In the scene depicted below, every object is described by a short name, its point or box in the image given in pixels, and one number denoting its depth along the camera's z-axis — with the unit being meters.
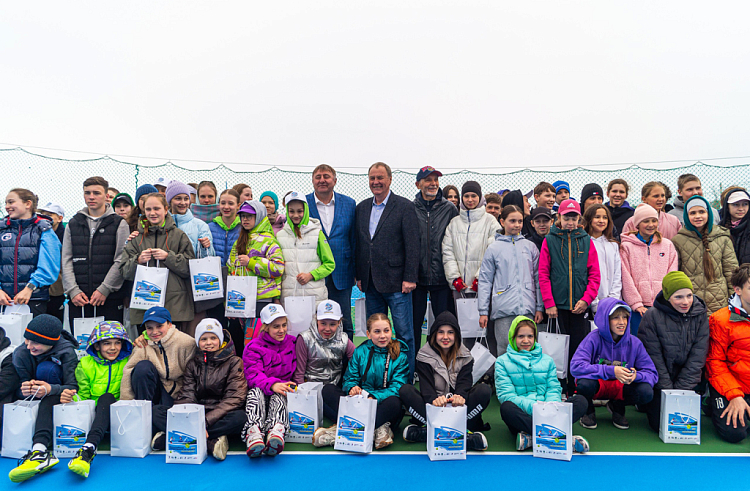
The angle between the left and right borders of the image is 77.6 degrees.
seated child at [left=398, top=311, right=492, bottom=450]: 3.24
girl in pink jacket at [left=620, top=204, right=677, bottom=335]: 4.02
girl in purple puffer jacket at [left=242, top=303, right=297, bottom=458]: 3.03
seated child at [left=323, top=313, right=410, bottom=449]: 3.45
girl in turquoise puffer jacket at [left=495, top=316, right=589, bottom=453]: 3.22
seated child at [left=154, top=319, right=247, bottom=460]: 3.19
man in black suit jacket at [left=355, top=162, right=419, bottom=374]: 4.20
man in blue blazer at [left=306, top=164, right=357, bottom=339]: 4.38
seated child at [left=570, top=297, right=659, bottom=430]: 3.39
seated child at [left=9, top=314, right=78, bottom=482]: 3.07
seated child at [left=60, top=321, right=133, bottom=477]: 3.30
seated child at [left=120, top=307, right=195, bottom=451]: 3.27
